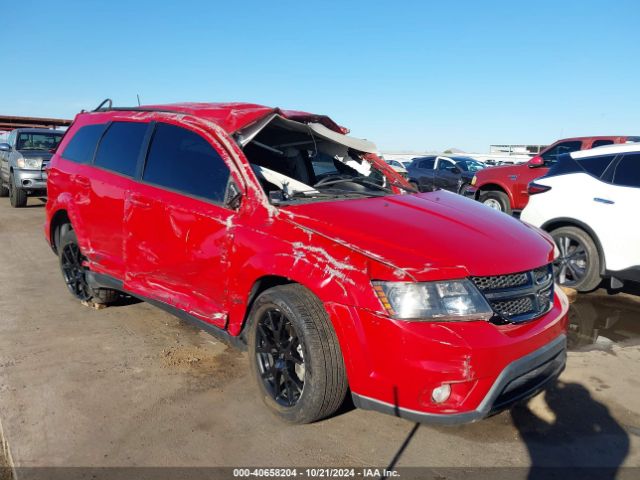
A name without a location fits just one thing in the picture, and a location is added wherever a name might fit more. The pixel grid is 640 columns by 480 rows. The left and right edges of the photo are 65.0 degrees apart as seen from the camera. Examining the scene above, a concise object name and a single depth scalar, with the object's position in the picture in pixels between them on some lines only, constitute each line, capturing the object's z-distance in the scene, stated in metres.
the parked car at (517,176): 9.23
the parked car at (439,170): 16.77
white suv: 5.10
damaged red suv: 2.42
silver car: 10.97
